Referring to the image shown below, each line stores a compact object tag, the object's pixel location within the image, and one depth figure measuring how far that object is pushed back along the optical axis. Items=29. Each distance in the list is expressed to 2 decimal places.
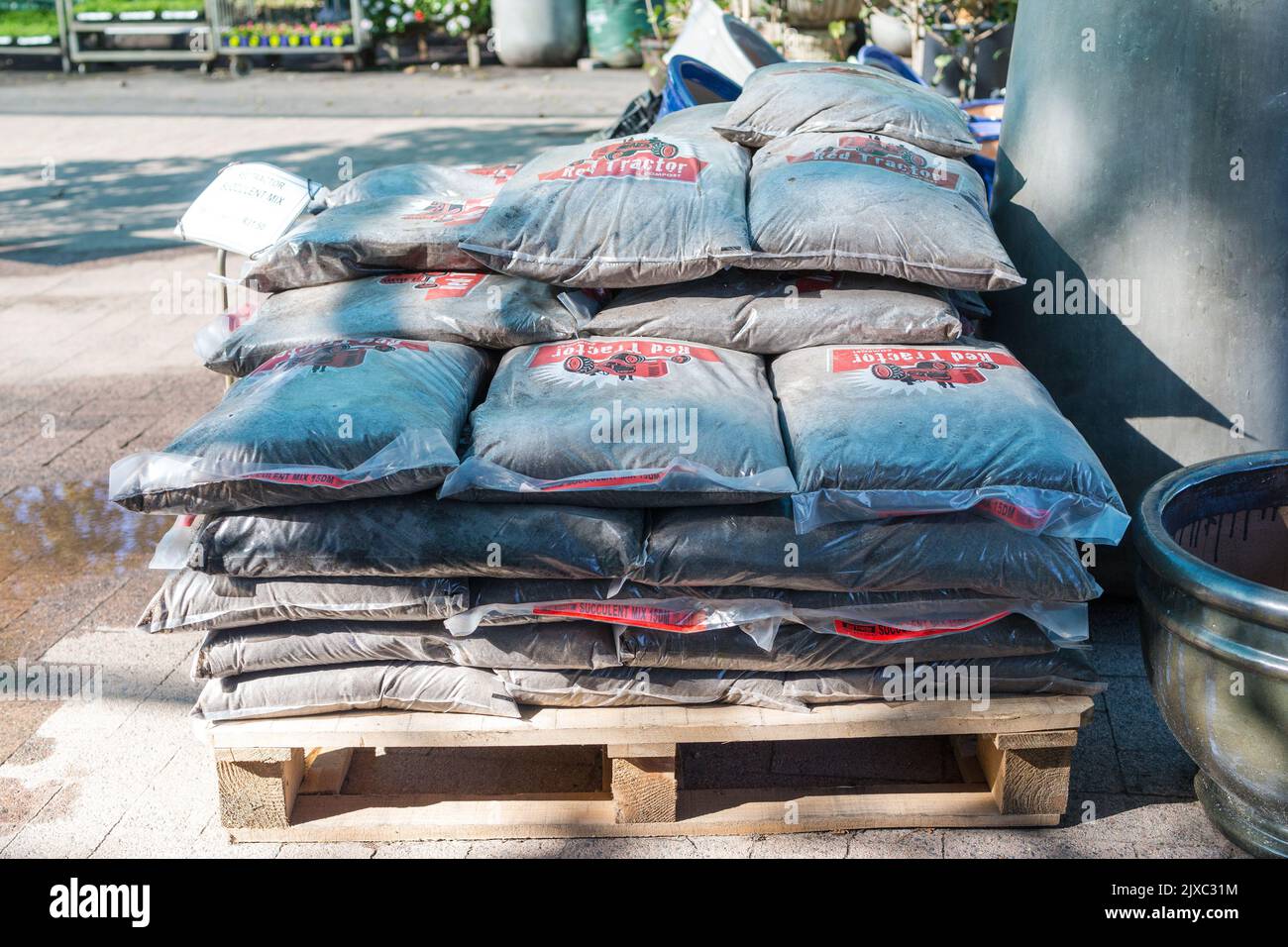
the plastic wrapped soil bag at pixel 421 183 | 4.12
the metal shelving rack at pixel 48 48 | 14.62
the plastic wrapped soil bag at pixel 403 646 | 2.94
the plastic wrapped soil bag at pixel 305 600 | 2.87
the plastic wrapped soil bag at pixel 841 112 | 3.92
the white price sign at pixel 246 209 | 4.19
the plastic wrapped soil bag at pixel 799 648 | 2.94
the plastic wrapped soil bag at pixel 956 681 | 2.97
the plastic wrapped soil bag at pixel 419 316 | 3.43
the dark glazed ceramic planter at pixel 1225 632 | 2.62
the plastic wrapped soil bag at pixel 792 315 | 3.39
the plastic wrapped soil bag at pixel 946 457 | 2.82
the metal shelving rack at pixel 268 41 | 14.08
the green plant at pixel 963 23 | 8.04
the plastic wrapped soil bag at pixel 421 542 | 2.81
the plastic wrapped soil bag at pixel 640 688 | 2.97
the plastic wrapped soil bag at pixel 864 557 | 2.83
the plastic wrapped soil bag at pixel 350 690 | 2.98
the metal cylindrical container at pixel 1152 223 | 3.52
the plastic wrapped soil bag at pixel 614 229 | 3.35
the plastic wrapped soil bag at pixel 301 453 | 2.79
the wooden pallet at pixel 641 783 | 2.97
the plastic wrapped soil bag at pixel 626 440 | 2.82
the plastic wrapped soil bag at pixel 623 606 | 2.88
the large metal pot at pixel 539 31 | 13.47
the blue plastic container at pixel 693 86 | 5.19
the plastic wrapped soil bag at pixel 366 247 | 3.64
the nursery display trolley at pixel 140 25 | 14.23
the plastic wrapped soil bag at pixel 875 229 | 3.31
